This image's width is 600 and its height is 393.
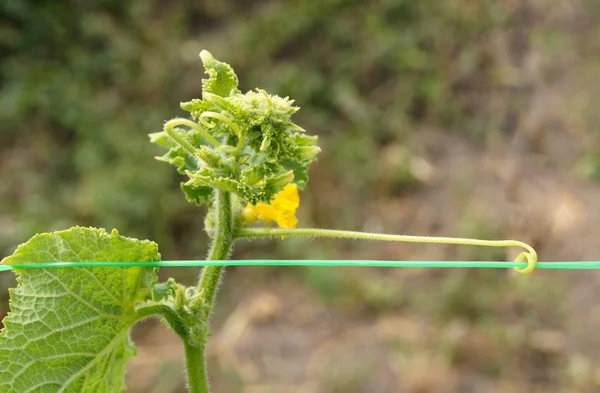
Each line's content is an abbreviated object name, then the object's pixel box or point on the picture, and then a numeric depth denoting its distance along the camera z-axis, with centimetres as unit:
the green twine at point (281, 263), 55
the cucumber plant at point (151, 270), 55
